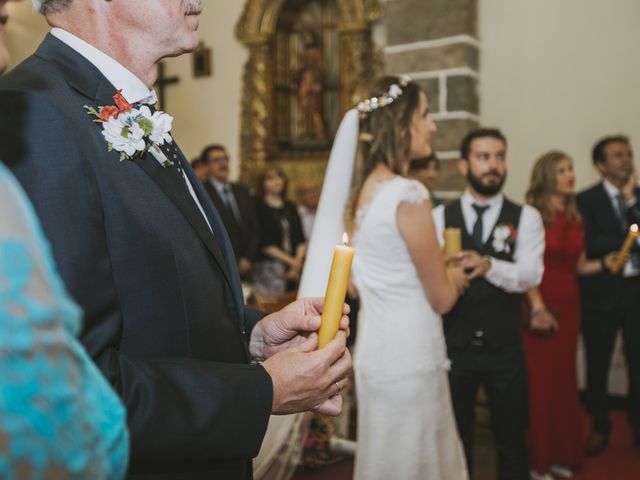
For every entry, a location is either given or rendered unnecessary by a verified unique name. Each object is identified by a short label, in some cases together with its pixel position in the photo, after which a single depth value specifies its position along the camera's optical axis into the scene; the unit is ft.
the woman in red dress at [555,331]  12.51
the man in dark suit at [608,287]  13.97
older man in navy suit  3.04
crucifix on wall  25.59
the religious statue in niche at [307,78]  23.30
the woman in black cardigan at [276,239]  19.90
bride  8.53
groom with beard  10.25
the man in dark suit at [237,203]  18.79
